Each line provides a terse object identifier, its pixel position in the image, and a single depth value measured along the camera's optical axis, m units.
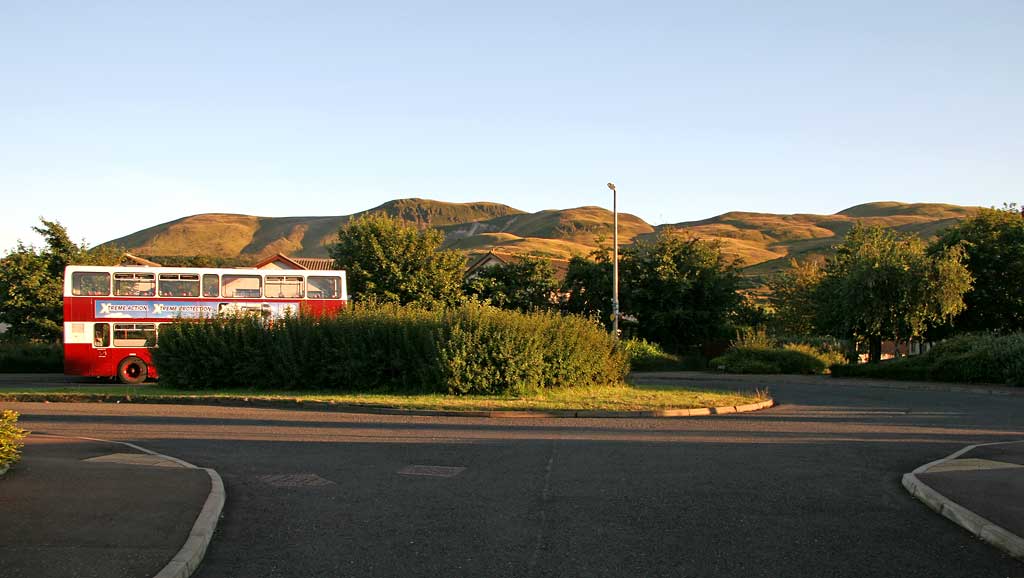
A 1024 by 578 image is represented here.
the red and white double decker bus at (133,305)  29.12
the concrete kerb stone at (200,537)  5.93
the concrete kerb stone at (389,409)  18.08
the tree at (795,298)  59.00
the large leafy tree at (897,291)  33.19
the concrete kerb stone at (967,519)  6.62
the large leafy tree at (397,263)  46.19
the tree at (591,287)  45.22
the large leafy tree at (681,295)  42.72
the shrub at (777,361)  35.69
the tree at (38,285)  39.19
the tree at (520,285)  47.53
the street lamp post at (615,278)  35.43
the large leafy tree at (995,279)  36.59
